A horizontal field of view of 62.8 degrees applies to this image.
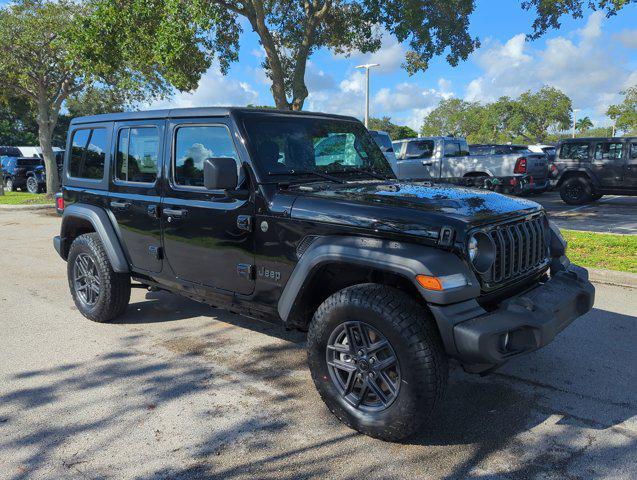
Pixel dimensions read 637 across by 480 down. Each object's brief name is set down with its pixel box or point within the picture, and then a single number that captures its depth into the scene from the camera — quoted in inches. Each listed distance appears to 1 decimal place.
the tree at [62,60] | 431.8
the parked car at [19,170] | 899.4
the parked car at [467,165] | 533.3
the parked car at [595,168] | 542.9
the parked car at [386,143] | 499.8
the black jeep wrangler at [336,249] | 107.3
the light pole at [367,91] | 1037.1
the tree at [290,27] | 406.6
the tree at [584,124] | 4340.6
